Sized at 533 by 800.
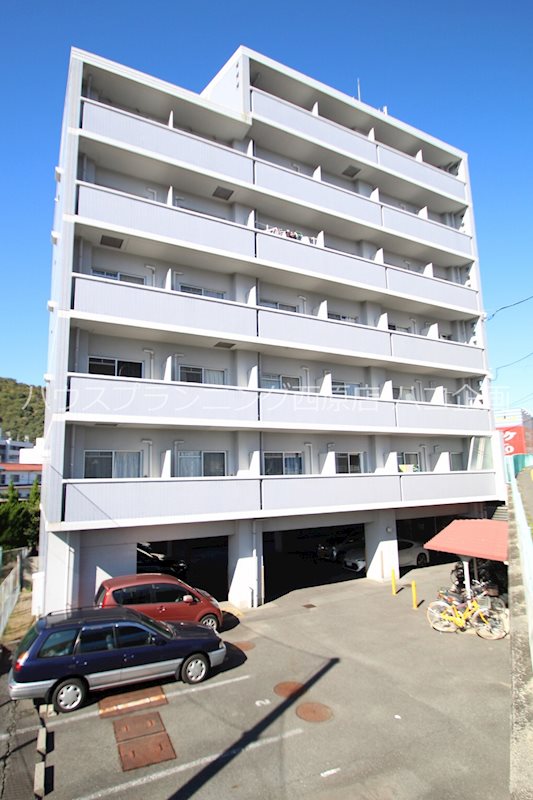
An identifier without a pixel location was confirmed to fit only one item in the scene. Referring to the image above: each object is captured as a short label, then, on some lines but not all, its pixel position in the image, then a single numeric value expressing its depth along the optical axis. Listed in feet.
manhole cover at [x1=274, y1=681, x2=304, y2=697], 31.12
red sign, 151.02
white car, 69.82
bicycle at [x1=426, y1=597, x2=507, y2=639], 42.32
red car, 38.78
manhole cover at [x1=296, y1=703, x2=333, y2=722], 27.94
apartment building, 45.42
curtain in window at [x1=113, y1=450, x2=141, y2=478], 47.98
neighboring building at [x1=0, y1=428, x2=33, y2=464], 283.22
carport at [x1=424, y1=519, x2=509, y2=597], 44.29
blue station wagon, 27.84
